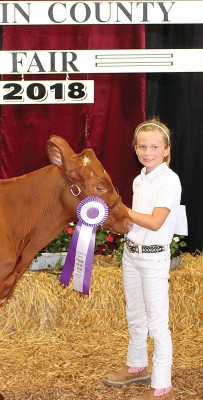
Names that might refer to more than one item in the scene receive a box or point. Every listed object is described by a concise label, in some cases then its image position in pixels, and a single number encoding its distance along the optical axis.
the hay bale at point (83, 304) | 4.73
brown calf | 3.03
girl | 3.38
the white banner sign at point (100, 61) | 5.23
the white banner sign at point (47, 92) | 5.28
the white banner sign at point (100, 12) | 5.16
